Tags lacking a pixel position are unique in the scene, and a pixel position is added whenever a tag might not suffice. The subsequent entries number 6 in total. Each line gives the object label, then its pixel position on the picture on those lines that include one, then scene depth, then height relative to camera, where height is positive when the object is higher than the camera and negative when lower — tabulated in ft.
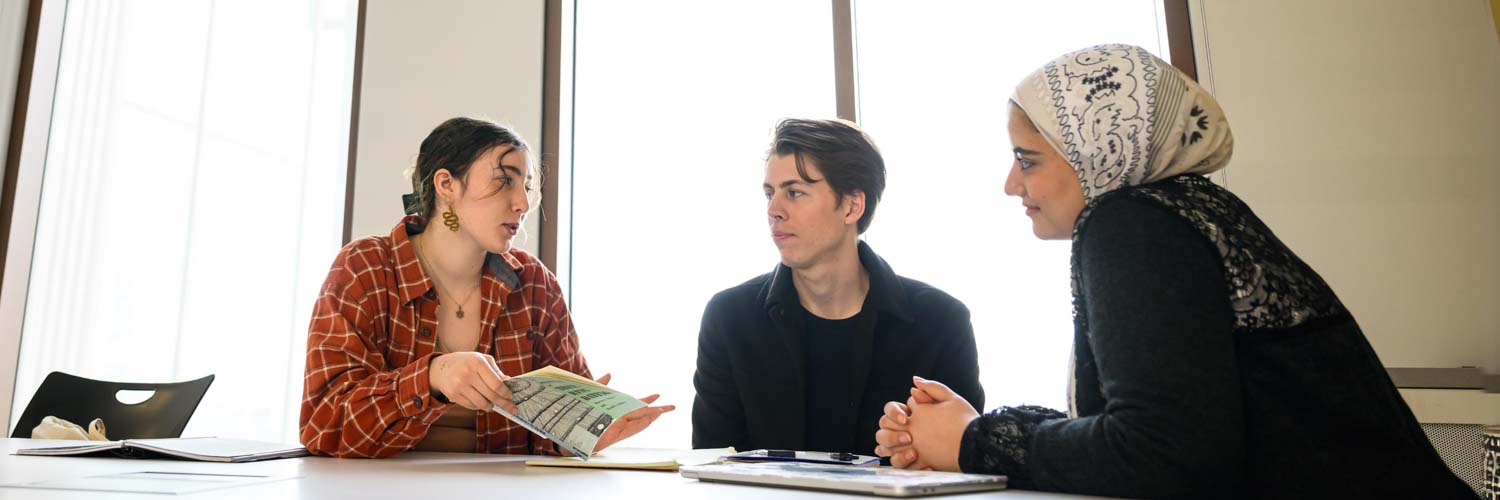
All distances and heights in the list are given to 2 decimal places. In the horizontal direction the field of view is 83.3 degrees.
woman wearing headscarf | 2.67 -0.03
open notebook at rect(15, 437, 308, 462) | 4.03 -0.34
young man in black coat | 5.79 +0.34
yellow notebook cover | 3.61 -0.38
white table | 2.74 -0.37
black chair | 7.01 -0.20
